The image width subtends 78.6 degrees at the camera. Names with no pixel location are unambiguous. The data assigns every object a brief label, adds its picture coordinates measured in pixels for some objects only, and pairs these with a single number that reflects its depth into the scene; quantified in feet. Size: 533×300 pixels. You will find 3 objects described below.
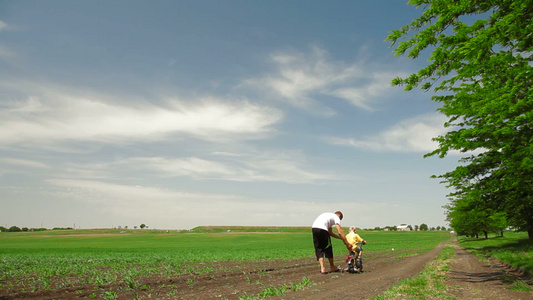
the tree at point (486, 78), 29.17
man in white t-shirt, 39.50
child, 42.57
